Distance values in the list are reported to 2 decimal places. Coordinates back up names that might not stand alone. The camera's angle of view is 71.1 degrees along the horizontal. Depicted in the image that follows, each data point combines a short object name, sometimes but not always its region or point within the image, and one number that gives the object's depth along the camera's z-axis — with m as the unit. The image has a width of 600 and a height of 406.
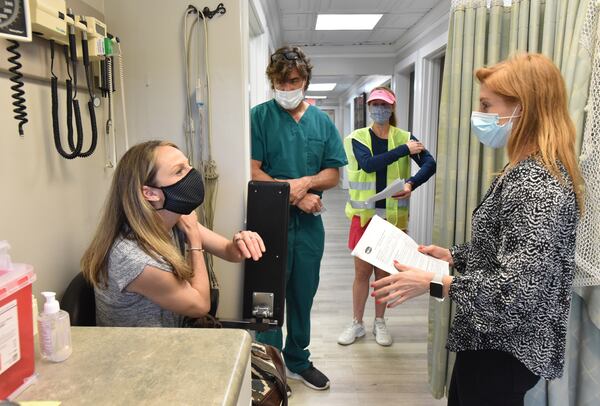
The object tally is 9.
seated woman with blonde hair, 1.21
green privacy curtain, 1.68
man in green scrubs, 2.02
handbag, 1.21
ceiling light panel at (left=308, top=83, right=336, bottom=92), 8.80
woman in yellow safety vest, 2.63
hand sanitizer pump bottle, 0.82
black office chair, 1.24
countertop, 0.72
